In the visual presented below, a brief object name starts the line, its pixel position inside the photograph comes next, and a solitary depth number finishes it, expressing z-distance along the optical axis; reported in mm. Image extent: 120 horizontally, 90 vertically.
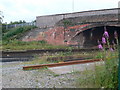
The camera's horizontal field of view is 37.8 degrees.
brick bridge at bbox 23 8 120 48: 22469
